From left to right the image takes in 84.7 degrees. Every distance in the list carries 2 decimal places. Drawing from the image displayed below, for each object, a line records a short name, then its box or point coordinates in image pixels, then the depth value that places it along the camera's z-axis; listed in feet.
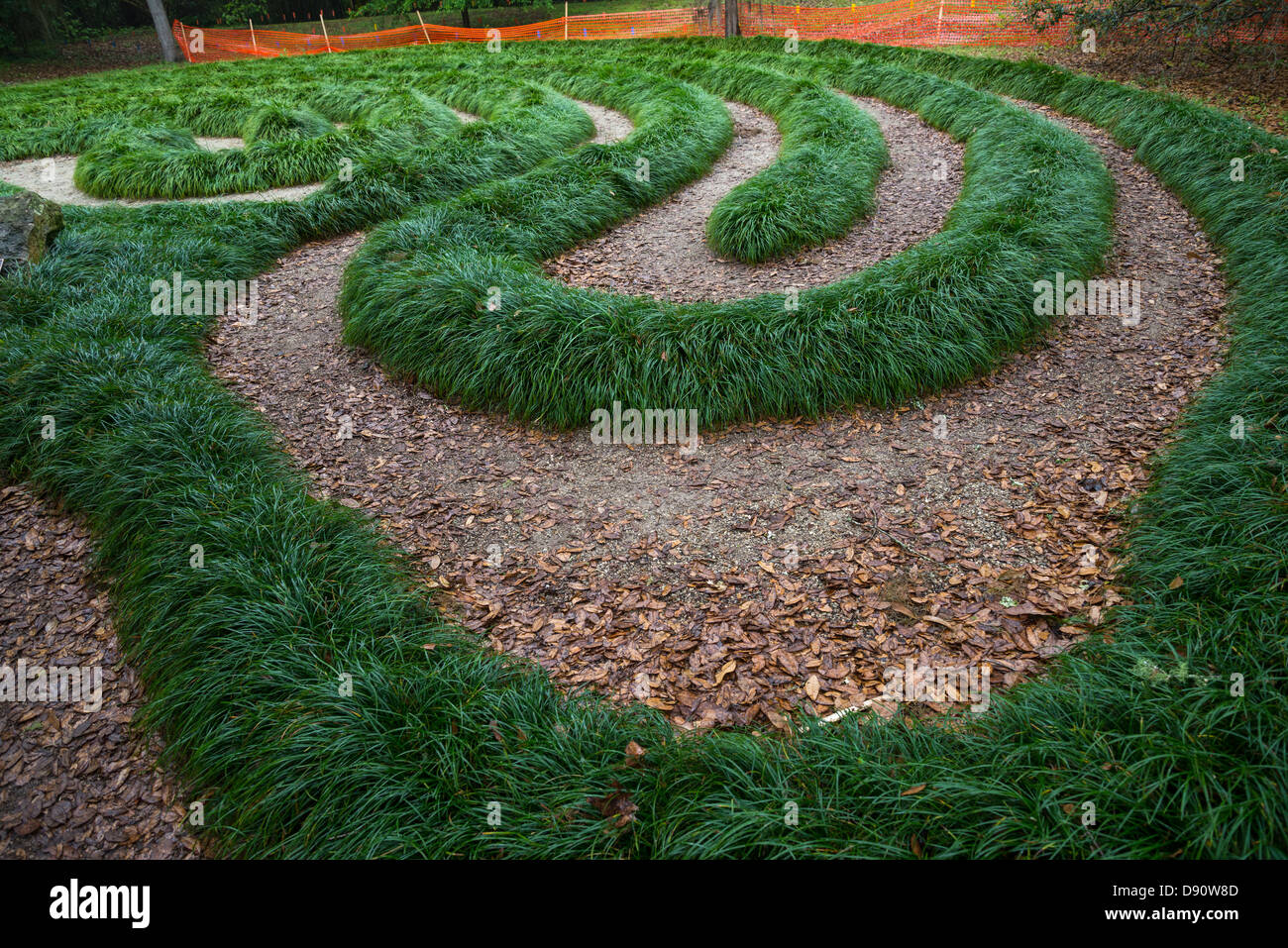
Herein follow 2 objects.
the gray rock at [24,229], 22.17
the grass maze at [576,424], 8.36
